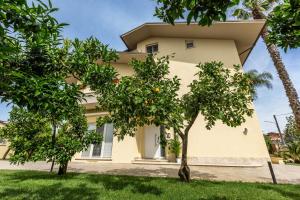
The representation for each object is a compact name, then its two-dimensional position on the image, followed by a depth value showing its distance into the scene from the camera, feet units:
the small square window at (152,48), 63.62
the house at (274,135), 186.88
